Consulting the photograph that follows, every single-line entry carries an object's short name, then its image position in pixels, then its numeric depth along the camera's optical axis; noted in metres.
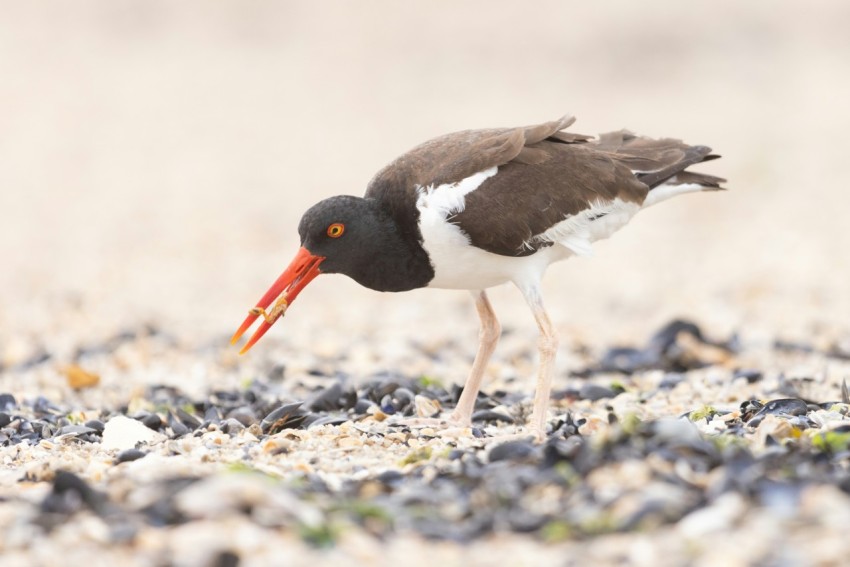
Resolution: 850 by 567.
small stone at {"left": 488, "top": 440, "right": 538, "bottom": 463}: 8.92
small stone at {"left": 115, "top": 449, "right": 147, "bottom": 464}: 9.95
